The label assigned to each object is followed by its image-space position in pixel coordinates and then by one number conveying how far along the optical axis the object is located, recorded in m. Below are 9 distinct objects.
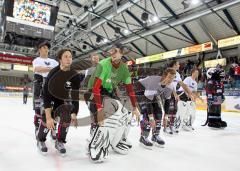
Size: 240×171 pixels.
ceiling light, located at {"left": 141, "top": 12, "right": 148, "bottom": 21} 12.74
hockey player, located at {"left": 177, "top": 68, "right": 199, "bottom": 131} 5.09
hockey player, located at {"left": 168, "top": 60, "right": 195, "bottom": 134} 4.15
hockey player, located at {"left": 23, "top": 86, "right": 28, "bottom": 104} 12.55
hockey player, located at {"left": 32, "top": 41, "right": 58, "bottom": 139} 3.38
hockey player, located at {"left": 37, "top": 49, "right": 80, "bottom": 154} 2.75
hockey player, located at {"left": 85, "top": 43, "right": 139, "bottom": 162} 2.58
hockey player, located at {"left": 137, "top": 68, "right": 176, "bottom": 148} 3.38
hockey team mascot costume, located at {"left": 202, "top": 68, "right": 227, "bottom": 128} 5.41
